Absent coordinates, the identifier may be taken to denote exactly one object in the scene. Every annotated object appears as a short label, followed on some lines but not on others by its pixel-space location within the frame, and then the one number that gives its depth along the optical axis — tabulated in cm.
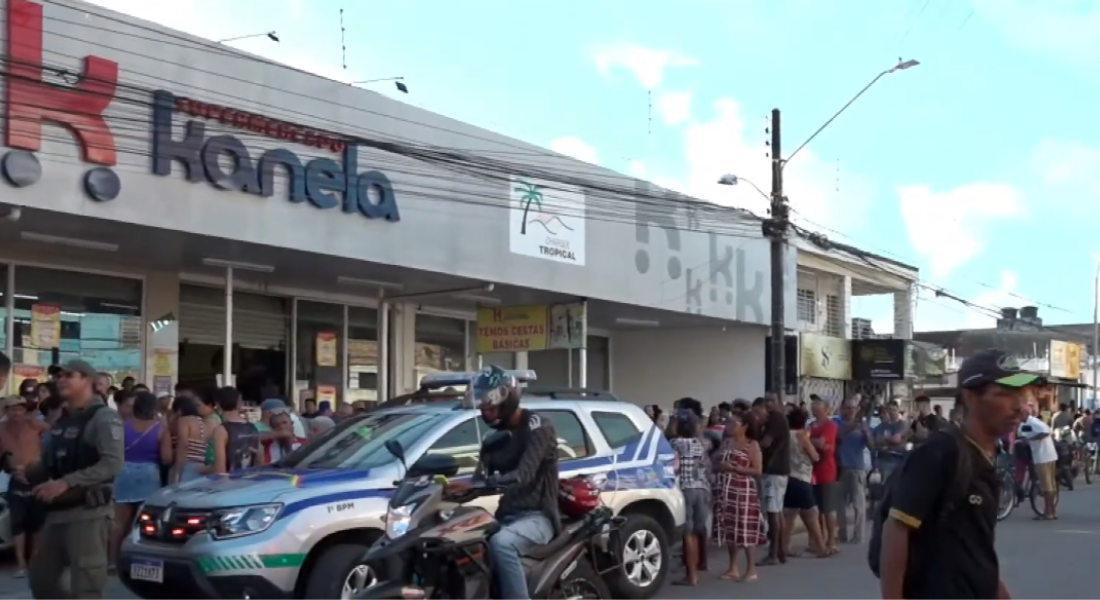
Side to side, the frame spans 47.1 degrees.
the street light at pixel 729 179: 2158
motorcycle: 673
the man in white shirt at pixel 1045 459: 1819
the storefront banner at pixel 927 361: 3147
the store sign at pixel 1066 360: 4475
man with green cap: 417
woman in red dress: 1204
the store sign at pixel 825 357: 2847
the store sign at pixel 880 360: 3052
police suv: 816
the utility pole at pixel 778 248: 2058
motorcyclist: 757
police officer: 685
